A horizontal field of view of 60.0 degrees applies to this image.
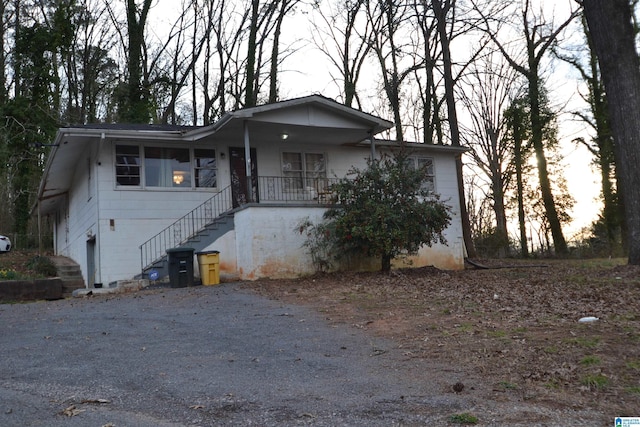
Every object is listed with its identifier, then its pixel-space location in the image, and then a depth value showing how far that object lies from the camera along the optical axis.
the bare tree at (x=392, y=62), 24.80
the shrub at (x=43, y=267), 16.73
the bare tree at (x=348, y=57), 26.50
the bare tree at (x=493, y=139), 27.08
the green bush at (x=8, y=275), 13.17
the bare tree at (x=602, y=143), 25.03
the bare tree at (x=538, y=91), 24.55
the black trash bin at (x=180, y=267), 12.91
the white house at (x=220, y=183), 13.98
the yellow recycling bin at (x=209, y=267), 13.23
